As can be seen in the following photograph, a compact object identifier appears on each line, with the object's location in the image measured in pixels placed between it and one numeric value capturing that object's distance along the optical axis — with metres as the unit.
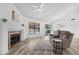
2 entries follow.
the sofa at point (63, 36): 1.50
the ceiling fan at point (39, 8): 1.44
